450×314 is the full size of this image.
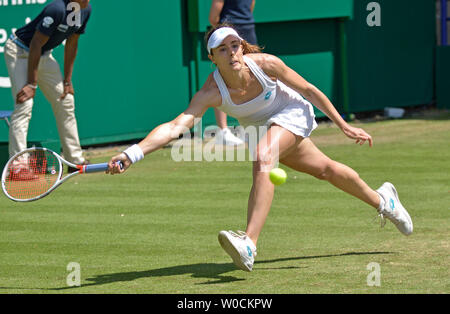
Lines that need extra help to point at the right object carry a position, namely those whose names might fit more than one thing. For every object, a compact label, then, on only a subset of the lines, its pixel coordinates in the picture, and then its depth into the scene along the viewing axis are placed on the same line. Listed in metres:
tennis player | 10.96
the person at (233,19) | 21.87
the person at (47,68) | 18.16
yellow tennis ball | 10.91
